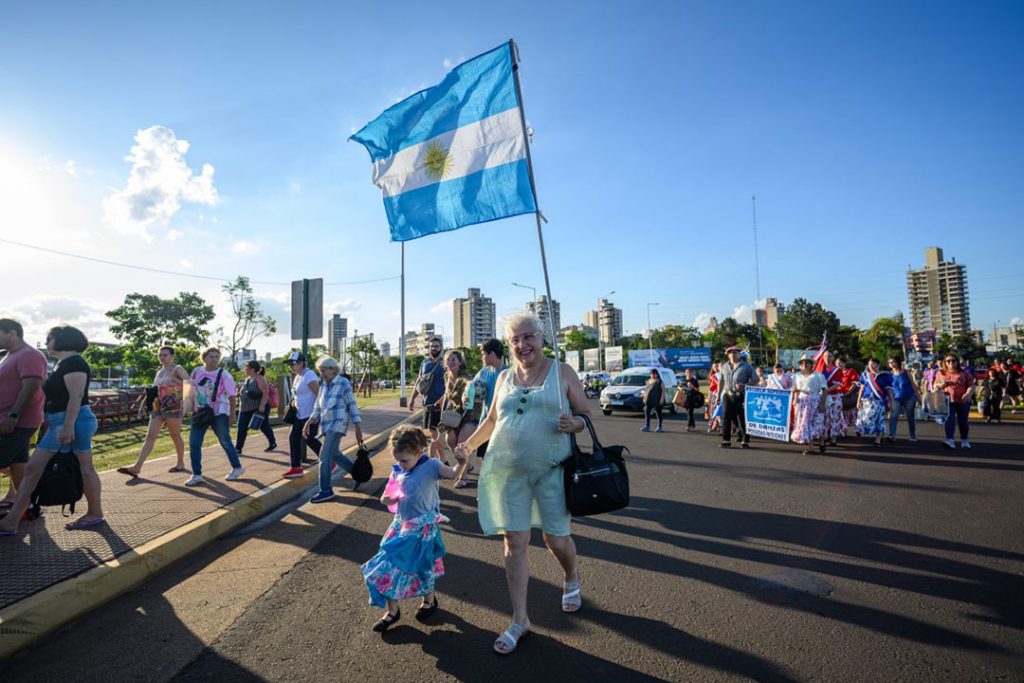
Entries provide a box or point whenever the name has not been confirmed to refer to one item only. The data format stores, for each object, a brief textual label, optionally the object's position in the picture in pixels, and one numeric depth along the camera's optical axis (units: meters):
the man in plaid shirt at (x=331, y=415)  6.34
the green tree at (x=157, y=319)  57.91
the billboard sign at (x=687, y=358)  63.28
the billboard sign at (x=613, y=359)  57.19
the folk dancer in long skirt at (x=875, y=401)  10.66
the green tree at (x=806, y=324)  78.19
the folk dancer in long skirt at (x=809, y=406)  9.68
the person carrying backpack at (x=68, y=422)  4.57
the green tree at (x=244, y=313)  51.22
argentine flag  4.52
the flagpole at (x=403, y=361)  26.70
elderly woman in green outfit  2.92
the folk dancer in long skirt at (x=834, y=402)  10.12
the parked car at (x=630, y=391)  18.23
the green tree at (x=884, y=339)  73.62
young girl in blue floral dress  3.18
